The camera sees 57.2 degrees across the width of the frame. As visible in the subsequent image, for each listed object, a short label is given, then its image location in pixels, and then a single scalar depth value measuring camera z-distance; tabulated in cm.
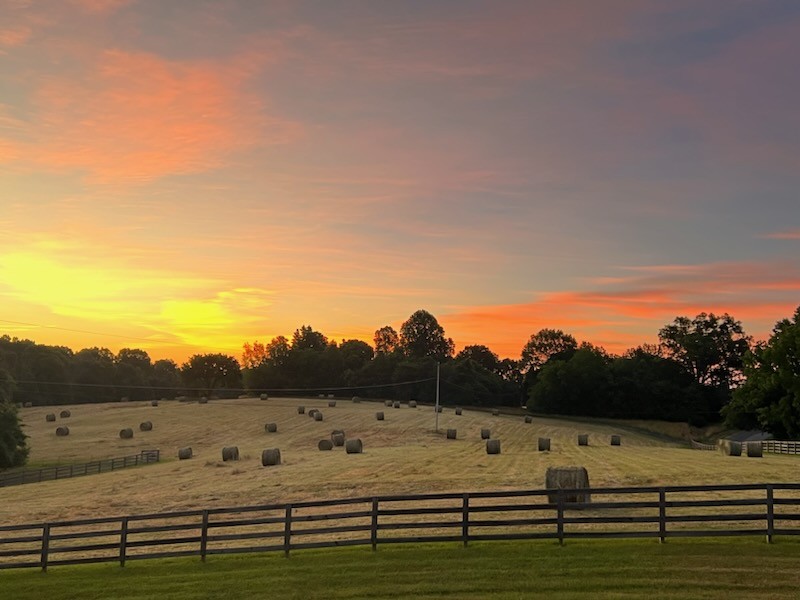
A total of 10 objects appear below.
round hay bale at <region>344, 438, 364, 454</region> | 5169
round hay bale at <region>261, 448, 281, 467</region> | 4647
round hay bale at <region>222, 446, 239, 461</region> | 5016
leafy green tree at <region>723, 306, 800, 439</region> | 7250
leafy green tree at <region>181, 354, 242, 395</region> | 15962
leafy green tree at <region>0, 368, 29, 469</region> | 5606
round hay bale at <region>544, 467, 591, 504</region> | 2541
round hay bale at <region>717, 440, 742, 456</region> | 4850
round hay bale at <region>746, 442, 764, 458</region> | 4697
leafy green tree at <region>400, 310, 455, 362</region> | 18938
